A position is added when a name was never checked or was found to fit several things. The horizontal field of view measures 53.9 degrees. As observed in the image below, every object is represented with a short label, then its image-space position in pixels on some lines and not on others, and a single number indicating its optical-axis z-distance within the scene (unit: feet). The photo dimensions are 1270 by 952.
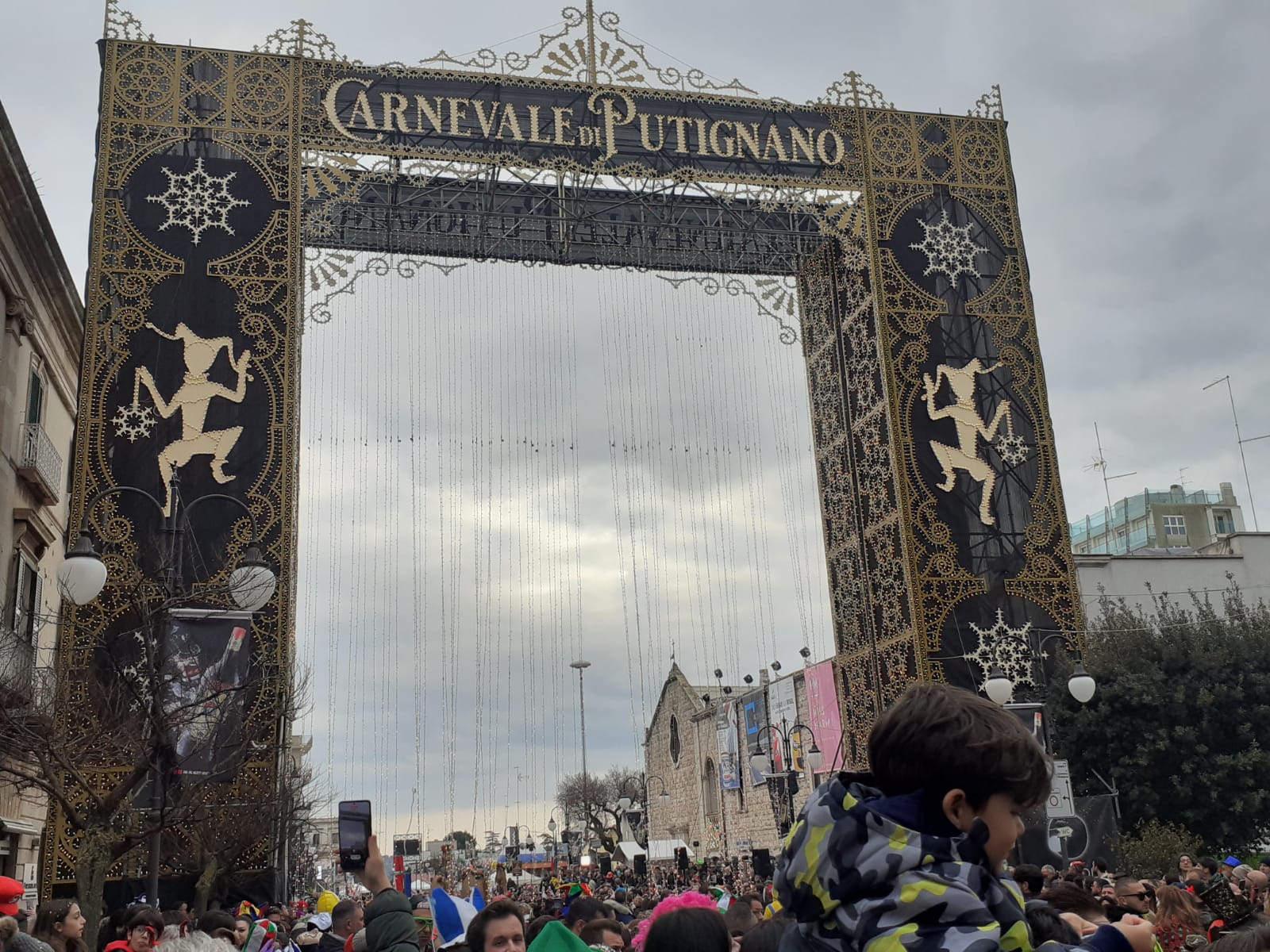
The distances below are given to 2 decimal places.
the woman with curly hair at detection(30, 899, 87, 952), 27.02
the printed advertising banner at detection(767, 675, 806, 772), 152.65
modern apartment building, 170.19
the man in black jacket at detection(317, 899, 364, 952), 27.99
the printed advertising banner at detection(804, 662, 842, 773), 115.14
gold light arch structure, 86.53
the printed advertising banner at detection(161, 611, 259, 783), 56.49
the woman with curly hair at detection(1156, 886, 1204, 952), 21.22
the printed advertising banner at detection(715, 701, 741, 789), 191.93
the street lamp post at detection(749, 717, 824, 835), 92.89
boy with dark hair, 7.15
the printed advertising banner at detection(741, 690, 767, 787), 172.04
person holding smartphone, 17.89
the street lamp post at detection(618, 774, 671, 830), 234.72
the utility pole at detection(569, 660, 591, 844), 218.07
